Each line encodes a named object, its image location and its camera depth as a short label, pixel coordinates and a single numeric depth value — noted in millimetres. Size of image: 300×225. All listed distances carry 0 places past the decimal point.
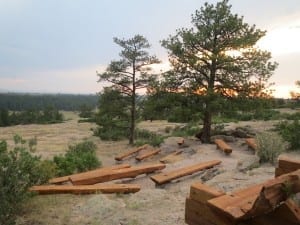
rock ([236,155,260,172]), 7367
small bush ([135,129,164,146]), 18154
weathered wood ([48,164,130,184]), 6695
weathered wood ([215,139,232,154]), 10178
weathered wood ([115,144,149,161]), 11626
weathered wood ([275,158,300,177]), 3266
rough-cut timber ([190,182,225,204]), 3194
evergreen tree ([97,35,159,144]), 15796
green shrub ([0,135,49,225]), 4027
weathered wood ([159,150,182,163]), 10075
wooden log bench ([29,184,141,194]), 5553
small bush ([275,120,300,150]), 9927
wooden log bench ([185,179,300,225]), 2704
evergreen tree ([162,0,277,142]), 12348
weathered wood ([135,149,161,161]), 11055
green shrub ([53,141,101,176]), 8224
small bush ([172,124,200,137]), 16357
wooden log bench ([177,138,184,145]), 13269
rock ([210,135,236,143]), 13190
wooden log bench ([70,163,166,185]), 6435
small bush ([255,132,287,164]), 7733
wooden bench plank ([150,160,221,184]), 6692
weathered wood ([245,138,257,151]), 10634
